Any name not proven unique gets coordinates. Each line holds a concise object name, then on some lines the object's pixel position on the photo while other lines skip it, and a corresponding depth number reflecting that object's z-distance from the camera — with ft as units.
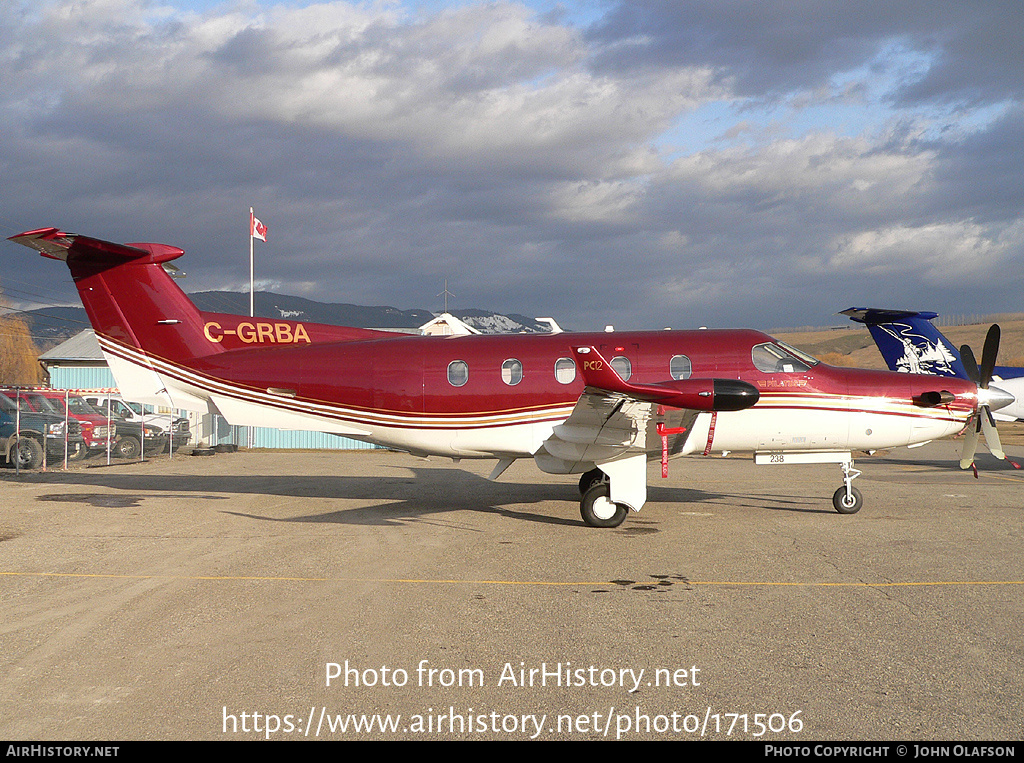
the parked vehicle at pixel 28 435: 69.41
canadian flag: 111.65
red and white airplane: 39.83
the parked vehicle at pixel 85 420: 76.28
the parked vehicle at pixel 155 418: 93.99
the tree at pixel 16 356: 232.53
